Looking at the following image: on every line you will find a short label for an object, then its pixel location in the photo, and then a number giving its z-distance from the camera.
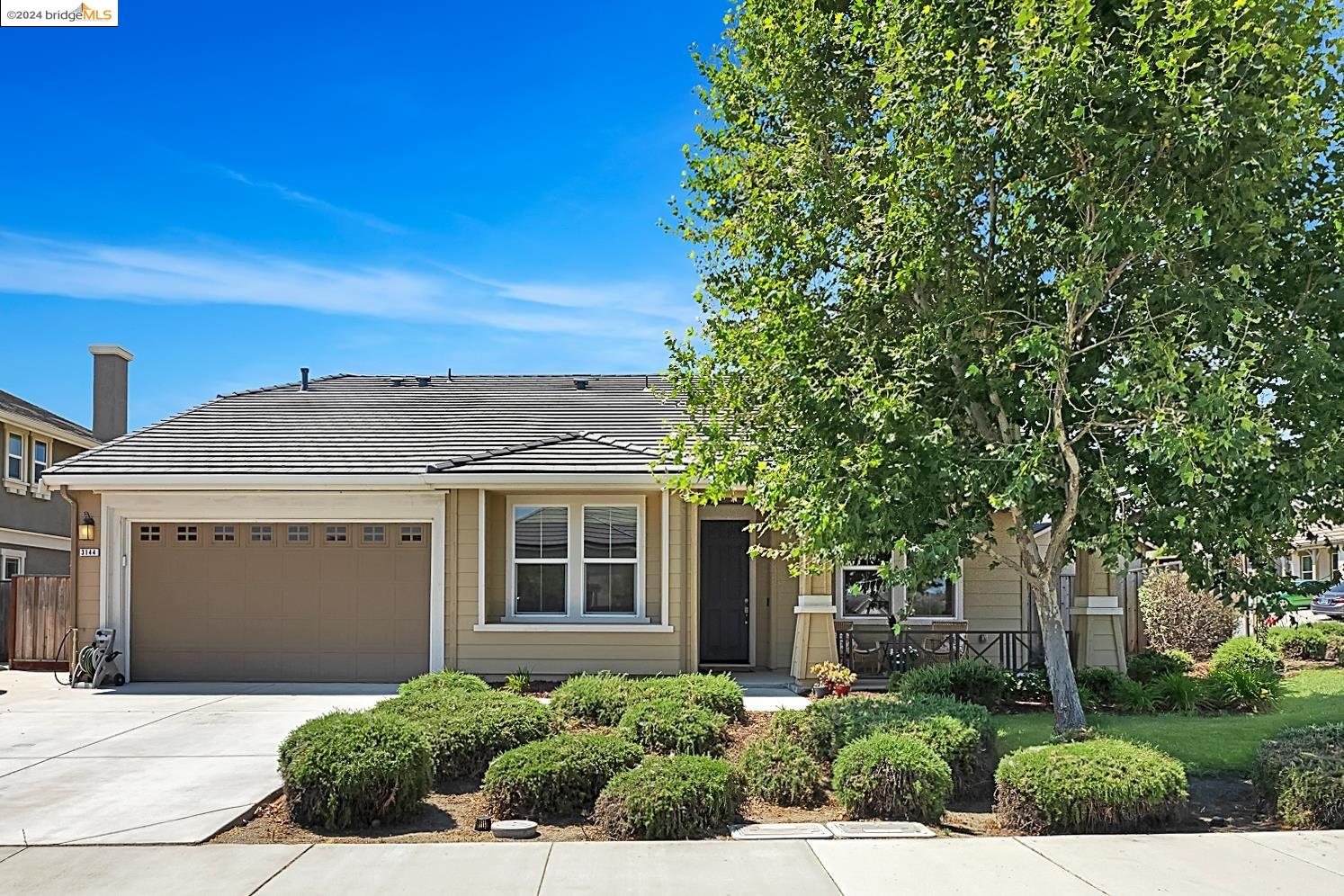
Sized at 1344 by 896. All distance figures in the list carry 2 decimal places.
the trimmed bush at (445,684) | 10.45
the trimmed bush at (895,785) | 7.37
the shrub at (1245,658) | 13.69
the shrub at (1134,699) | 11.74
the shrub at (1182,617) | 18.91
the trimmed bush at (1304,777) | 7.26
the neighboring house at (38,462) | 22.22
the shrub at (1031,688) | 12.14
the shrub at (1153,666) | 13.38
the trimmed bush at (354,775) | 7.10
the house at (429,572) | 14.24
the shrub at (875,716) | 8.62
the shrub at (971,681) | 11.73
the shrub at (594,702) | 10.16
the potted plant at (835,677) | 12.27
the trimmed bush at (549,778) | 7.42
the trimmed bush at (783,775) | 7.88
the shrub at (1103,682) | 12.25
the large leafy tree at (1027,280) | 7.73
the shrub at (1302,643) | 18.12
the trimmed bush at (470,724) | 8.42
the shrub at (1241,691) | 11.94
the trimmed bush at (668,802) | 6.91
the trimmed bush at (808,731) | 8.83
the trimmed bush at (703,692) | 10.36
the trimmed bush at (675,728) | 8.78
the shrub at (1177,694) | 11.84
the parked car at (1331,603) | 33.34
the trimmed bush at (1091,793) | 7.06
